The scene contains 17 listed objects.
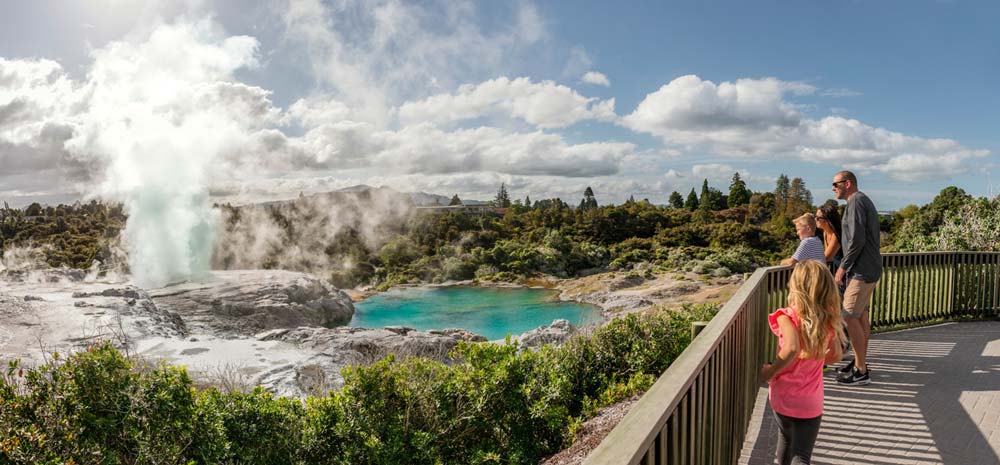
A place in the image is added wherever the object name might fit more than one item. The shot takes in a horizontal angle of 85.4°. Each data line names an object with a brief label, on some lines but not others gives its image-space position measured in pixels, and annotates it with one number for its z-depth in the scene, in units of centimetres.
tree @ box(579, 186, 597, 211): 5228
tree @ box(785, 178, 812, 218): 3938
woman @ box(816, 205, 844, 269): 426
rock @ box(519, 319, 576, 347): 1300
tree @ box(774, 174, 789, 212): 4183
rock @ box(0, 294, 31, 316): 1377
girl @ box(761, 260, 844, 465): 216
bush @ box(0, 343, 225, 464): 440
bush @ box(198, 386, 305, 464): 476
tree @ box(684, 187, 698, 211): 4801
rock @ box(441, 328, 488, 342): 1545
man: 391
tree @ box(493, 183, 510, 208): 5719
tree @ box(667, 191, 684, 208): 5019
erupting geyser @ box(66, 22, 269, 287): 2411
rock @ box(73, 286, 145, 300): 1601
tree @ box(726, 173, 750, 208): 4669
